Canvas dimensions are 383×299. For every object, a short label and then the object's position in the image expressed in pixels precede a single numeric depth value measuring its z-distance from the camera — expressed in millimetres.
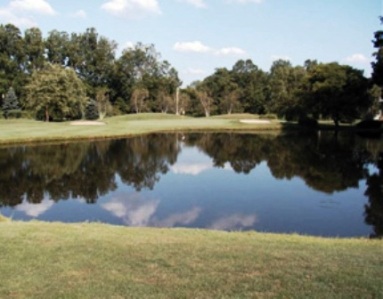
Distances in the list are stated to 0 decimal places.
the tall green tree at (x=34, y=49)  81375
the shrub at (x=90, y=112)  72062
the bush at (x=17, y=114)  68950
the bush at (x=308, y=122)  59406
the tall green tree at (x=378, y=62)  53156
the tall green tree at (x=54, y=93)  59750
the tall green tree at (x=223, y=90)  91569
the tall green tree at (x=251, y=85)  92625
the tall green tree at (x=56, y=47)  84625
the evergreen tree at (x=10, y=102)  69625
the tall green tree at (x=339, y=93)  55750
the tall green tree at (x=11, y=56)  78312
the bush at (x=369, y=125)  57000
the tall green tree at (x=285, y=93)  74375
